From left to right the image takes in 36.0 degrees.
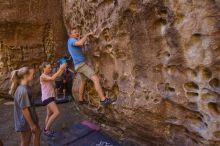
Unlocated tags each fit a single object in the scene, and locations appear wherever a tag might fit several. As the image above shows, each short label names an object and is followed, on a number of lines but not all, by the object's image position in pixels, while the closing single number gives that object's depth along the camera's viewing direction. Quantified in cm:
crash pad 523
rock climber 525
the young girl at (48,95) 525
